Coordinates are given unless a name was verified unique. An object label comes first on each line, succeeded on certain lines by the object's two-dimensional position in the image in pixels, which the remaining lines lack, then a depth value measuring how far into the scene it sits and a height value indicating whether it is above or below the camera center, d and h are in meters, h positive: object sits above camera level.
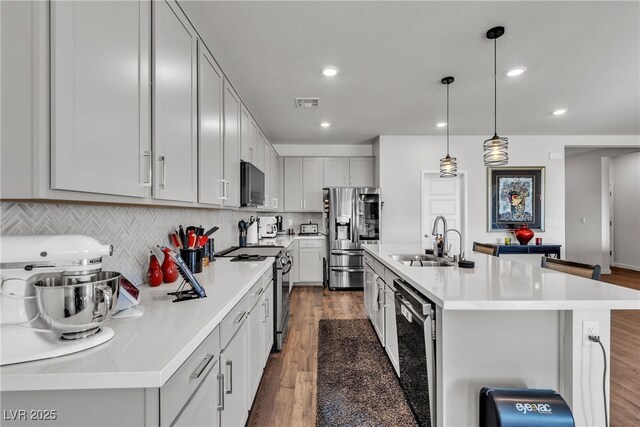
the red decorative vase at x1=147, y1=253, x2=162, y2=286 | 1.66 -0.32
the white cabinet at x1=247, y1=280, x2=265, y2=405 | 1.75 -0.80
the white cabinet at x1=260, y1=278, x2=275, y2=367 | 2.19 -0.82
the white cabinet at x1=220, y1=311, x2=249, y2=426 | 1.27 -0.75
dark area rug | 1.84 -1.22
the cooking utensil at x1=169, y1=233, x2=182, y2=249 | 2.11 -0.17
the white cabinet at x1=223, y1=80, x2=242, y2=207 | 2.45 +0.60
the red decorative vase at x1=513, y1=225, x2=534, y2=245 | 4.88 -0.31
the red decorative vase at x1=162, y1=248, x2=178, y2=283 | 1.75 -0.32
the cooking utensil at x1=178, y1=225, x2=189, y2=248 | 2.02 -0.15
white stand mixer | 0.78 -0.19
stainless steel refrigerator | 5.08 -0.24
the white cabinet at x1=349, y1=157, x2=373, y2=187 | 5.67 +0.80
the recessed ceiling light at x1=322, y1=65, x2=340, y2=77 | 2.74 +1.34
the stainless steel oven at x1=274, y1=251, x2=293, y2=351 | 2.67 -0.78
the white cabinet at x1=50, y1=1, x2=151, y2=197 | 0.85 +0.39
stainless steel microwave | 2.90 +0.31
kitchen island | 1.33 -0.60
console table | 4.79 -0.53
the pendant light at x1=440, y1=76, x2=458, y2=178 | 3.23 +0.54
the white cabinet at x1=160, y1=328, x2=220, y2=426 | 0.81 -0.53
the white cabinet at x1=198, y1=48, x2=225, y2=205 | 1.92 +0.58
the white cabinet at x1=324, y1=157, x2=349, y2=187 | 5.65 +0.82
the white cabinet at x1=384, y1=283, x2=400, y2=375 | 2.19 -0.85
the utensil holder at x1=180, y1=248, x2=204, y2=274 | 1.92 -0.27
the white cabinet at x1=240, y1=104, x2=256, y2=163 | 3.03 +0.83
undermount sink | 2.52 -0.40
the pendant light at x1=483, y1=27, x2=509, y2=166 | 2.48 +0.54
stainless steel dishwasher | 1.48 -0.72
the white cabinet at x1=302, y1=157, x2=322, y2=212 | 5.64 +0.61
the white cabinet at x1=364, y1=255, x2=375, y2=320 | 3.13 -0.79
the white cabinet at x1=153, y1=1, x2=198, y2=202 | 1.38 +0.57
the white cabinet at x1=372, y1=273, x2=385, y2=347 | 2.58 -0.82
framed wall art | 5.16 +0.32
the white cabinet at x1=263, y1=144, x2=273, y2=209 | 4.26 +0.58
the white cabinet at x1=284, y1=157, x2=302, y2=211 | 5.65 +0.59
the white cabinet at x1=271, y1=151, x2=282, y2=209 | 4.90 +0.60
